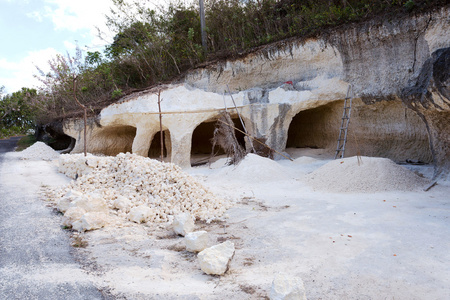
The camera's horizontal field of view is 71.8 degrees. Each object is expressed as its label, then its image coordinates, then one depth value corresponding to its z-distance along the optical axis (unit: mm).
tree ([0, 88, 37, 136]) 24877
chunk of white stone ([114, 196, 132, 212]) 4297
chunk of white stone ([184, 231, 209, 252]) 2982
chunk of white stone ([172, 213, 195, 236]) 3596
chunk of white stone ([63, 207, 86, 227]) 3568
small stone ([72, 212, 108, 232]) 3486
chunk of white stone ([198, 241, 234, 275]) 2488
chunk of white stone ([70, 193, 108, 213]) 3775
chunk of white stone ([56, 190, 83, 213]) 4035
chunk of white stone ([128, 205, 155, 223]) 4070
